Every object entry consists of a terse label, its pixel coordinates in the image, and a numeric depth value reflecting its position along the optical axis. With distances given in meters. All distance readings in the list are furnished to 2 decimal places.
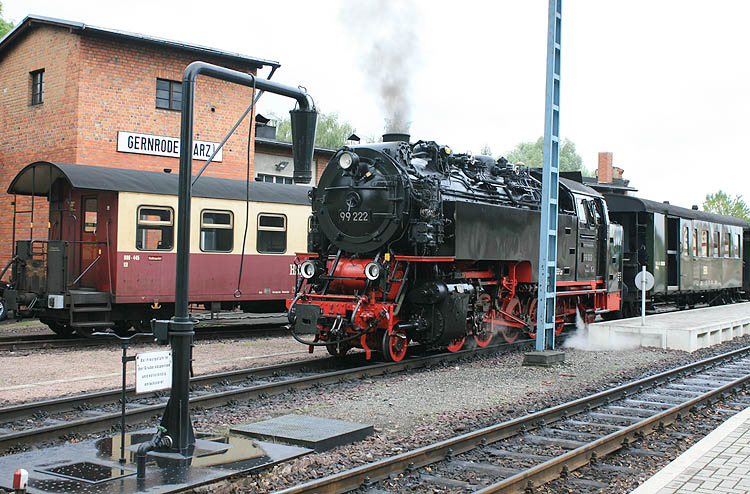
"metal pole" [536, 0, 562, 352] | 11.11
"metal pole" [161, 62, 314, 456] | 5.38
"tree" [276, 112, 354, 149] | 46.28
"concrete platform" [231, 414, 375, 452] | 6.04
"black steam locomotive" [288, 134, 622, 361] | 10.44
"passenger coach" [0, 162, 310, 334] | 12.73
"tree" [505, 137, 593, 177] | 64.50
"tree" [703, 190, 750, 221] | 68.56
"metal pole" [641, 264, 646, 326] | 14.21
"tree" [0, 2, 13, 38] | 31.04
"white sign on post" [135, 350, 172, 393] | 5.18
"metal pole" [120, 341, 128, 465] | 5.21
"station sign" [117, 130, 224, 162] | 18.89
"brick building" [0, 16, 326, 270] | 18.41
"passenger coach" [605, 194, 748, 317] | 18.55
